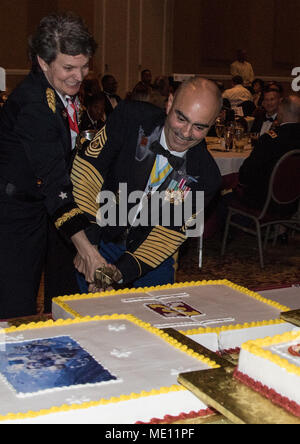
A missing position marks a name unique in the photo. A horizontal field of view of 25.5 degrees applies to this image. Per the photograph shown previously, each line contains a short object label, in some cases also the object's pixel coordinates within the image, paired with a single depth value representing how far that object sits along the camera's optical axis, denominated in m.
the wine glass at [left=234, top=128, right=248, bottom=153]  5.51
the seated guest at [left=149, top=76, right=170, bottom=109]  8.82
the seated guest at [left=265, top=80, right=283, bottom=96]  8.10
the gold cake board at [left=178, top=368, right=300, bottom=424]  1.04
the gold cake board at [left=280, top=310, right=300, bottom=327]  1.51
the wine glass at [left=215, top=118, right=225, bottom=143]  5.98
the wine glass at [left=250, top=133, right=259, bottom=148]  6.03
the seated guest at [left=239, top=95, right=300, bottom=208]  4.81
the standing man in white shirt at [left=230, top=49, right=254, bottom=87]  13.12
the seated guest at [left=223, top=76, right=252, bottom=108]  9.71
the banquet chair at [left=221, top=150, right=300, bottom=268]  4.71
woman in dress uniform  2.10
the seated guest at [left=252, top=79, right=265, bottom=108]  11.48
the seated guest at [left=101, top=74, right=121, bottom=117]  8.46
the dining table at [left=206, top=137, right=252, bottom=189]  5.25
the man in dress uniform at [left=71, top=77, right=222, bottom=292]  2.28
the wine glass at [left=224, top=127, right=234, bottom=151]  5.55
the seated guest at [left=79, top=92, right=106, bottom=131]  5.82
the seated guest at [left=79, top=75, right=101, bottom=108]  7.16
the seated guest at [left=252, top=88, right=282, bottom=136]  6.45
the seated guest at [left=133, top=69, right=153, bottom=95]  11.59
